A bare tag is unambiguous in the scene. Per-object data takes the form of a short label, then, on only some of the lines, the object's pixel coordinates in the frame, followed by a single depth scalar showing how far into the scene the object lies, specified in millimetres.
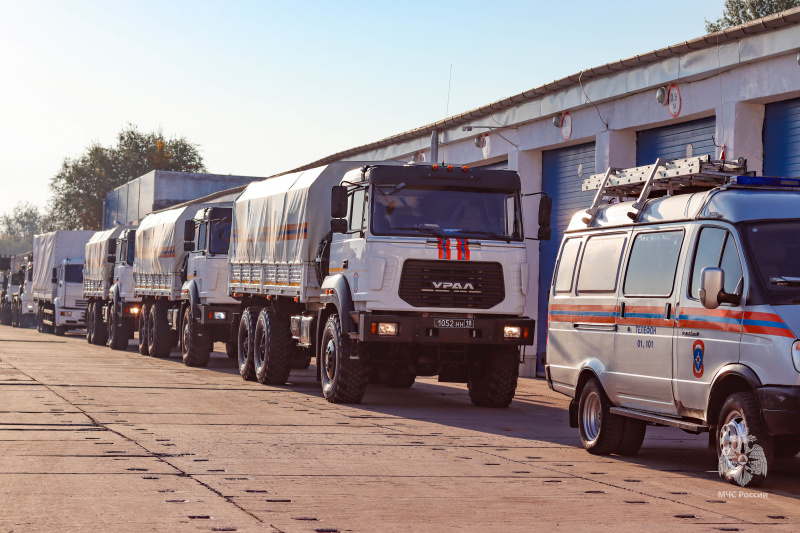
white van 9664
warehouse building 18172
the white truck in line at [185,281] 25547
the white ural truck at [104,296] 35094
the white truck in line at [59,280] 45469
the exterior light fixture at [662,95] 20703
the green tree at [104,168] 96438
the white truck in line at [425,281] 16609
